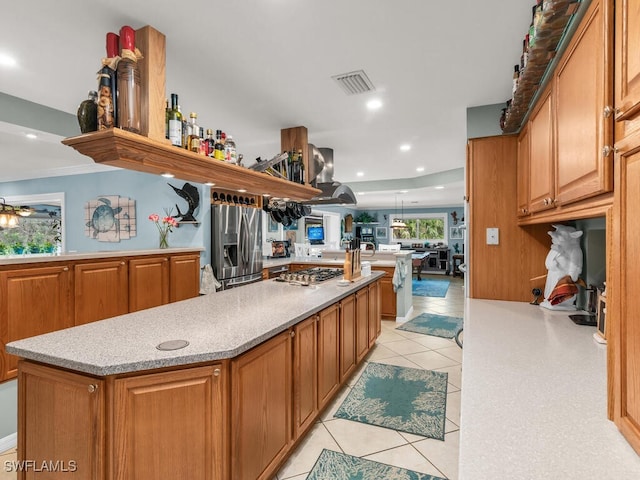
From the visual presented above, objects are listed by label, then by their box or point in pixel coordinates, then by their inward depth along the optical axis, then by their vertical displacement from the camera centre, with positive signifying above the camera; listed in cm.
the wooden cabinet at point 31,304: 224 -48
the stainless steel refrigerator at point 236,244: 429 -7
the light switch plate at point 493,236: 250 +2
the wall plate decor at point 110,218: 479 +33
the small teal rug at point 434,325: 441 -127
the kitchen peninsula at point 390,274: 500 -55
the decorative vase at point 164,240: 425 +0
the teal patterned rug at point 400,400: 231 -132
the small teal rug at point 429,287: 732 -124
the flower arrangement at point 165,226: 397 +19
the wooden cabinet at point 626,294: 66 -12
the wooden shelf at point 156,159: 153 +46
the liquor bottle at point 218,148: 221 +65
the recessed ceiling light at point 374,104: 286 +124
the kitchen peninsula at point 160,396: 118 -63
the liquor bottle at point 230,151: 231 +64
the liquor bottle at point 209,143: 212 +66
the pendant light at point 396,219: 1215 +78
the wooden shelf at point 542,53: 107 +78
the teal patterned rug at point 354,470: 178 -133
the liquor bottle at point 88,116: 157 +61
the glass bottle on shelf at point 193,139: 199 +62
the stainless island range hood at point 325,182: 382 +71
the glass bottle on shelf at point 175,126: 185 +66
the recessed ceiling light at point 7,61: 203 +116
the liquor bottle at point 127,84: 160 +79
